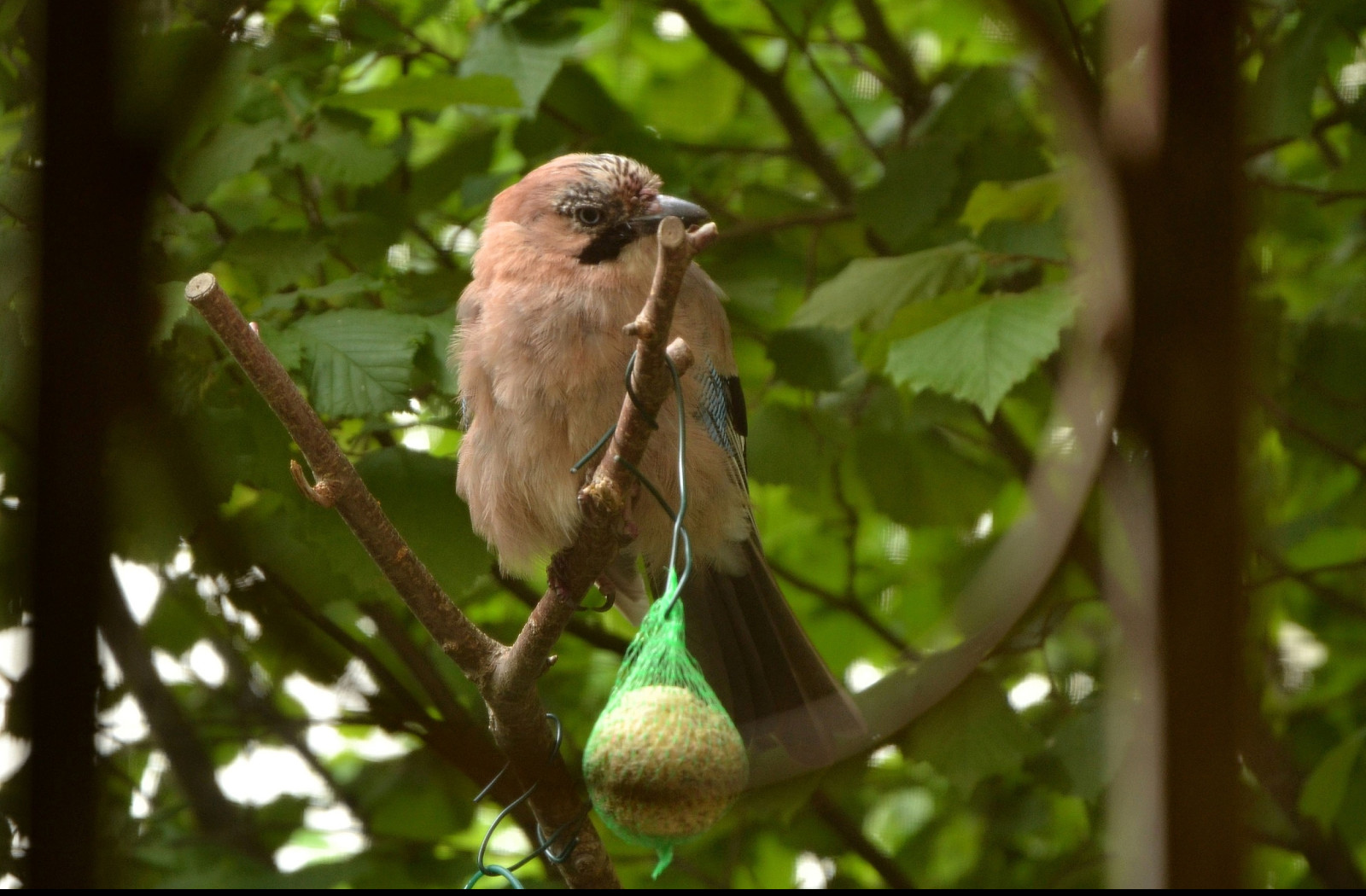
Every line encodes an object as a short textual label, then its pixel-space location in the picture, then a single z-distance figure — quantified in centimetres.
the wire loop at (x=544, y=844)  415
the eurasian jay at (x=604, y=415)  598
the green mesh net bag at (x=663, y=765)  393
